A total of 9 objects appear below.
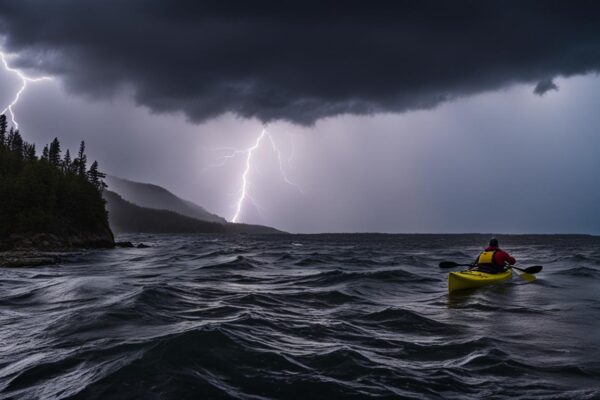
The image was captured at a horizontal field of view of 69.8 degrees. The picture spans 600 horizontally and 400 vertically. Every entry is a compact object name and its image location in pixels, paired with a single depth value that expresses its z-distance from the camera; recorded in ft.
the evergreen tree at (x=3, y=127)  311.88
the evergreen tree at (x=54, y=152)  335.47
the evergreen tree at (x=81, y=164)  310.59
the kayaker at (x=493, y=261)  71.26
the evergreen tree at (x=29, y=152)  299.38
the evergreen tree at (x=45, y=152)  330.75
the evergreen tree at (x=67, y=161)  355.64
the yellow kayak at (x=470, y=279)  61.98
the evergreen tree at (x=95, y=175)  351.91
